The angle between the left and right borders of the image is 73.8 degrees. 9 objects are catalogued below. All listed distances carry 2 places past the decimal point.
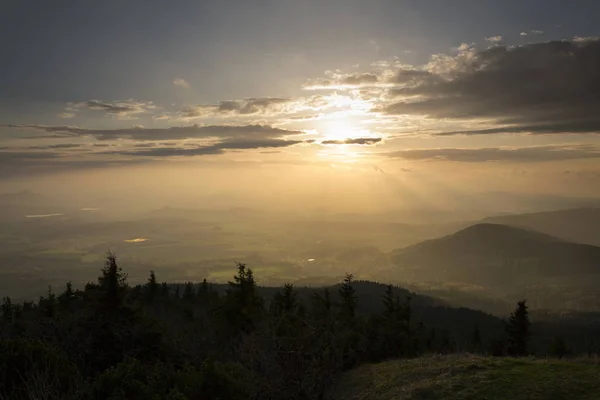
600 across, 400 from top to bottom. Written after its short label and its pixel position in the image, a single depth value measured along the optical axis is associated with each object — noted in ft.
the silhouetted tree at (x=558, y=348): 182.73
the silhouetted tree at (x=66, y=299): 174.56
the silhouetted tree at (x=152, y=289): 204.41
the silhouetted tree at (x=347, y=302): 138.82
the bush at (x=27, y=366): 42.32
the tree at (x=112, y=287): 83.46
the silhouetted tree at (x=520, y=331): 147.95
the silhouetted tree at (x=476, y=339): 229.49
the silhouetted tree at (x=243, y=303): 127.24
